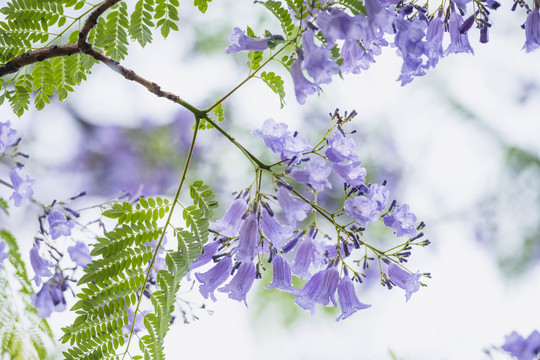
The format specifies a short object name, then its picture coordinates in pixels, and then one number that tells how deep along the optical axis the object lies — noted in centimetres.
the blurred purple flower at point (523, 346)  129
